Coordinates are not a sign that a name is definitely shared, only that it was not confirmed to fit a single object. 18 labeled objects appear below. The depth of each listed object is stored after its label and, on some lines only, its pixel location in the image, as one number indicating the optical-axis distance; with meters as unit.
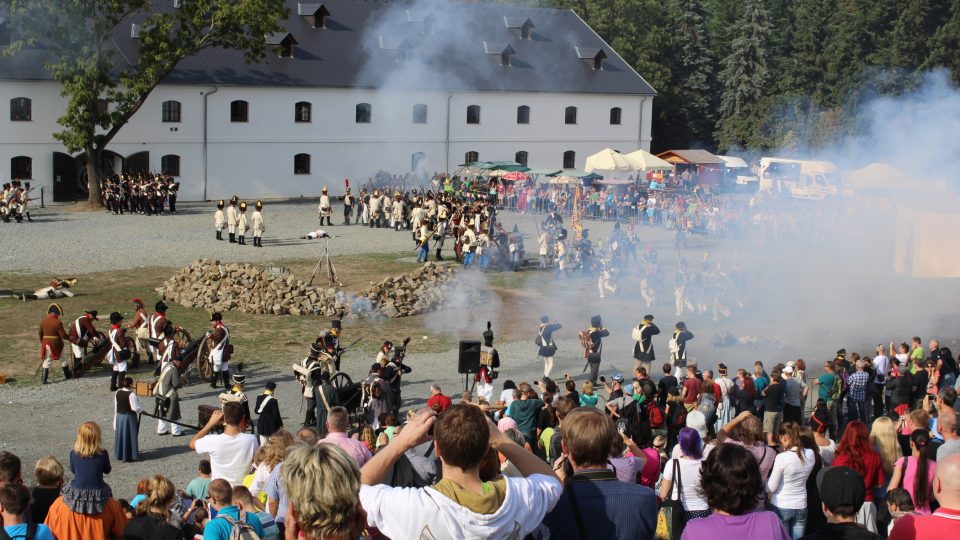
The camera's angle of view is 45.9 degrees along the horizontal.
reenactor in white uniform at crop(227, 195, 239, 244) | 36.19
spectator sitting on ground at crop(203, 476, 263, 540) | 7.32
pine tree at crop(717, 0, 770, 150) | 68.38
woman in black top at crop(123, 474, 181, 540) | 7.71
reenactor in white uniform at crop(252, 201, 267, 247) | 36.06
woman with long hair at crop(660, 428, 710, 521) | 8.99
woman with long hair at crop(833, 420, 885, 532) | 9.63
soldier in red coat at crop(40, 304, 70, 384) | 20.83
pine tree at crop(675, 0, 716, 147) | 69.50
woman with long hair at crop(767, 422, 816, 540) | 9.49
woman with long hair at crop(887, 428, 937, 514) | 8.74
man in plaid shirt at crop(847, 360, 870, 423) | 17.64
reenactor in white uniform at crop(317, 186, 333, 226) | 41.95
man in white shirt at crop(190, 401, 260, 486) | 10.16
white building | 50.09
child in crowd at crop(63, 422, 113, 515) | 7.82
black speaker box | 17.94
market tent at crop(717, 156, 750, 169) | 64.06
